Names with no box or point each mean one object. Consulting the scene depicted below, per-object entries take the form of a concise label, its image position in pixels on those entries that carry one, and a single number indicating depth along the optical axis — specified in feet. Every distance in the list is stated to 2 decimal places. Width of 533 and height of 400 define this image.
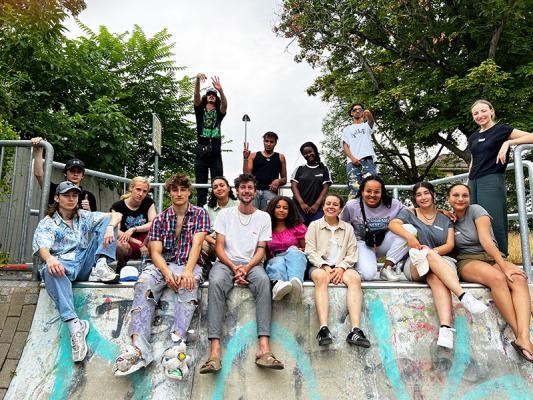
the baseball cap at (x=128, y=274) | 13.65
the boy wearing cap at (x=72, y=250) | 12.16
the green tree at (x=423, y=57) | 37.42
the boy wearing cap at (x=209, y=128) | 20.16
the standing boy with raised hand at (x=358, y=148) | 20.34
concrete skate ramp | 11.14
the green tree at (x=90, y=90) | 22.48
